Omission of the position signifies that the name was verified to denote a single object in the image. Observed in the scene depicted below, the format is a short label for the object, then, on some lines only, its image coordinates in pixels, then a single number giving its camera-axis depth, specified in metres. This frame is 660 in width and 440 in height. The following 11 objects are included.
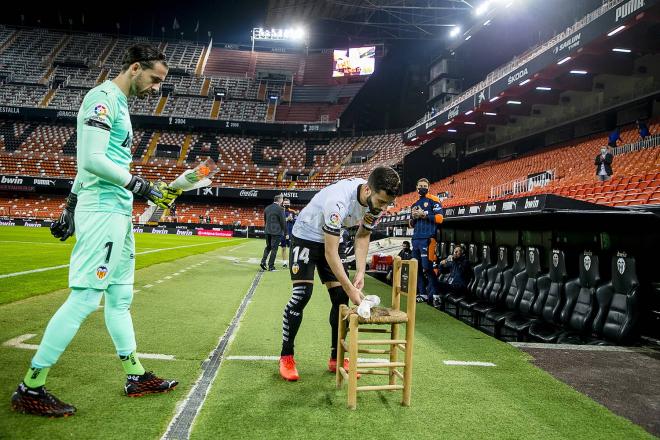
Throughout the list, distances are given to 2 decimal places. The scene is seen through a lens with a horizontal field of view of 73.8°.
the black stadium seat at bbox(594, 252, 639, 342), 4.86
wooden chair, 2.82
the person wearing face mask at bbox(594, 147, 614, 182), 12.06
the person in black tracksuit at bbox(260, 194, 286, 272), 11.75
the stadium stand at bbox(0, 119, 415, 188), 42.19
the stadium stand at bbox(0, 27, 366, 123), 46.59
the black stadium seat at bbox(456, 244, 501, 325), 7.76
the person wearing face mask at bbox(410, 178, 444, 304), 7.57
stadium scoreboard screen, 44.84
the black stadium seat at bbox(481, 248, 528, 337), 6.71
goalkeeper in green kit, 2.54
